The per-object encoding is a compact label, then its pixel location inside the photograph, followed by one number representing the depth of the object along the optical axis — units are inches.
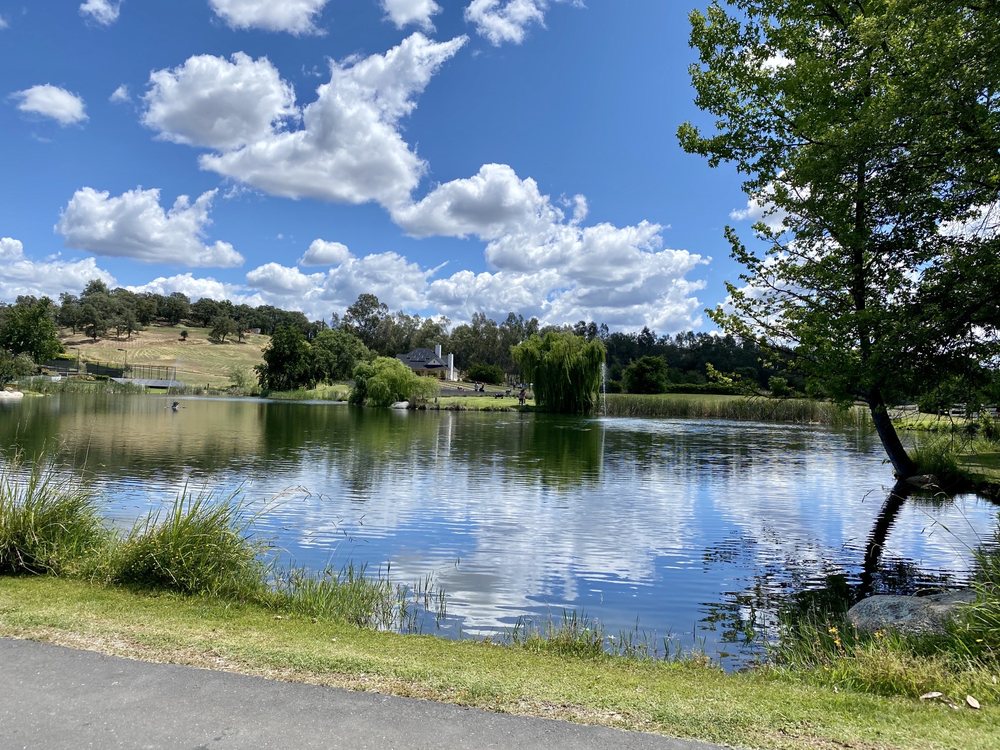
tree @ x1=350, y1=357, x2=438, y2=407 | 2945.4
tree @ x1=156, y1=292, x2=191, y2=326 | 6924.2
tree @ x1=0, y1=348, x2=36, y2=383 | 2734.7
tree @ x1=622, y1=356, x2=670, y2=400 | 3760.8
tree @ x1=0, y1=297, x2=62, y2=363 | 3668.8
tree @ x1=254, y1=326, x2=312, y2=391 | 3882.9
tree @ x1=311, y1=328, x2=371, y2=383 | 4092.0
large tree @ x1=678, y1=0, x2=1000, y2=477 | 375.9
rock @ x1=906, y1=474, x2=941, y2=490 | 800.3
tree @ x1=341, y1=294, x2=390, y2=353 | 6584.6
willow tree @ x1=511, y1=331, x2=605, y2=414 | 2620.6
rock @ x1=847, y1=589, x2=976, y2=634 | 273.0
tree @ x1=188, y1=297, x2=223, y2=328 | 6983.3
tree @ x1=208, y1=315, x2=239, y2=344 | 6373.0
